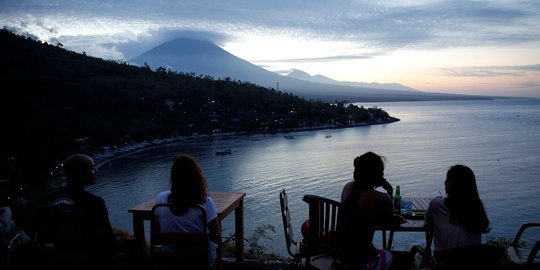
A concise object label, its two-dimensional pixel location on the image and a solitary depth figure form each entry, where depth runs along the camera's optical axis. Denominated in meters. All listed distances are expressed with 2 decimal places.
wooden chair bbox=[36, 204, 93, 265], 2.35
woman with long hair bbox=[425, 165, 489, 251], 2.50
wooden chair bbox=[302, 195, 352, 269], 2.54
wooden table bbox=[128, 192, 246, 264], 3.04
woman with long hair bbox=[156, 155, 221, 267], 2.49
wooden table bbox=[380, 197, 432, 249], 2.89
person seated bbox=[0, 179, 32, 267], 2.80
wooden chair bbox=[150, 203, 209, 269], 2.42
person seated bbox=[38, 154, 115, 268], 2.41
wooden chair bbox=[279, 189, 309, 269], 3.00
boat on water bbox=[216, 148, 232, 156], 57.19
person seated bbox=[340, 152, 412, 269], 2.49
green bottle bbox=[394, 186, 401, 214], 3.29
